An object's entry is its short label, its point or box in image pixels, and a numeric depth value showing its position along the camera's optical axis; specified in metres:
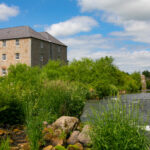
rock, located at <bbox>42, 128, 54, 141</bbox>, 4.38
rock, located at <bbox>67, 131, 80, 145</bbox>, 4.30
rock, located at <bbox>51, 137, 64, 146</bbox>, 4.10
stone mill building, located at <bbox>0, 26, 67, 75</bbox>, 31.42
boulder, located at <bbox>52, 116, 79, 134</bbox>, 4.75
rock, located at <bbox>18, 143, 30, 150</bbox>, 3.98
